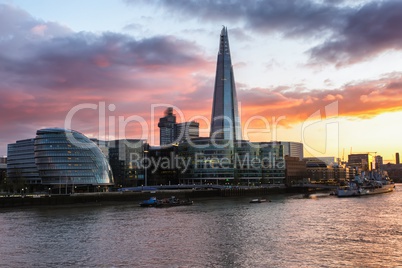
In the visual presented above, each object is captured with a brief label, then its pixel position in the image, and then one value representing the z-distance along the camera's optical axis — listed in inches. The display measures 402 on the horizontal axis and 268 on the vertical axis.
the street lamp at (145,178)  7209.6
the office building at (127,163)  7416.3
